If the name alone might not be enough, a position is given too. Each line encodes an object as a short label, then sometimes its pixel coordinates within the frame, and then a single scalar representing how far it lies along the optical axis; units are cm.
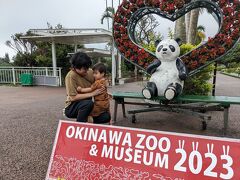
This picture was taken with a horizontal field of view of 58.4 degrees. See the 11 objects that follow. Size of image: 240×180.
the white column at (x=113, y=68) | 1210
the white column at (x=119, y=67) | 1389
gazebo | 1077
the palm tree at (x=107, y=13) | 1877
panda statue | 359
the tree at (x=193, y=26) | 720
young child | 298
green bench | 334
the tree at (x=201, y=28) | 3075
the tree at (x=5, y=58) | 3403
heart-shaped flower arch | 383
